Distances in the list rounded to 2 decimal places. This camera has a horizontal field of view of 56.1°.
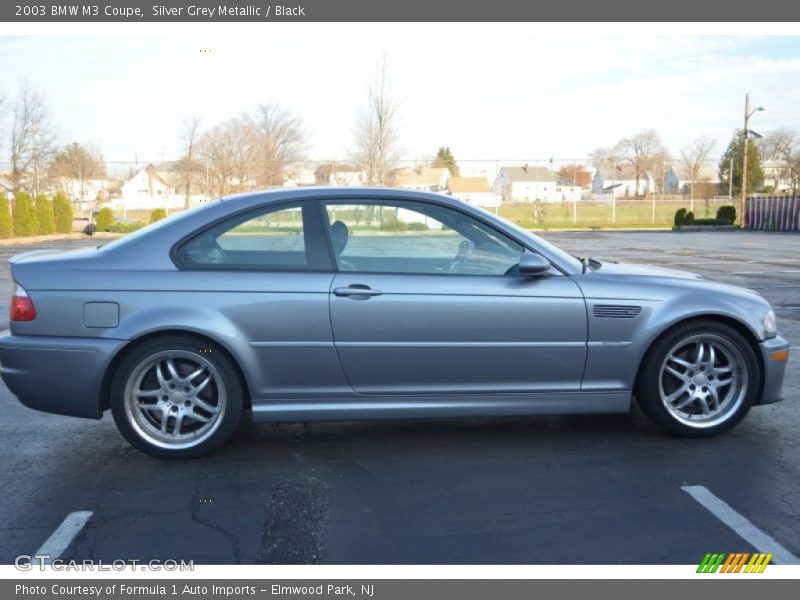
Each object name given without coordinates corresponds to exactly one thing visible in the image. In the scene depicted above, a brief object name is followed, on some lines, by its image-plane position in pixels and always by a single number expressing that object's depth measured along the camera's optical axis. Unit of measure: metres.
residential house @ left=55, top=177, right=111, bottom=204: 47.41
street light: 37.53
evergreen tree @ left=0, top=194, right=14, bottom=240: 28.05
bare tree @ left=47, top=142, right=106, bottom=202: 46.75
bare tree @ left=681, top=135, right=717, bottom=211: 57.20
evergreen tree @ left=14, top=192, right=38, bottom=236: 29.14
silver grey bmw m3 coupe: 4.20
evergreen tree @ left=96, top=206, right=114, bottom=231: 33.31
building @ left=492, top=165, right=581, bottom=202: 47.94
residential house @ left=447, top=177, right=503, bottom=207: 48.23
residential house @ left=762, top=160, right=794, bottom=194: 58.72
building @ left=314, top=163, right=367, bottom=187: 31.44
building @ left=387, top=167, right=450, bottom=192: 32.15
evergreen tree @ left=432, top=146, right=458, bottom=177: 47.32
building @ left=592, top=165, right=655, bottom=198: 74.81
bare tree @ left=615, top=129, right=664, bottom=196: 71.69
